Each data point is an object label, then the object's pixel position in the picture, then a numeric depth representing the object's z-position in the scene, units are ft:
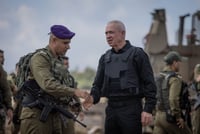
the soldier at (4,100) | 26.74
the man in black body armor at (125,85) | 20.99
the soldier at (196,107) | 32.19
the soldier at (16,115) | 34.35
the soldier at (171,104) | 27.92
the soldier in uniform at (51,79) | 18.97
